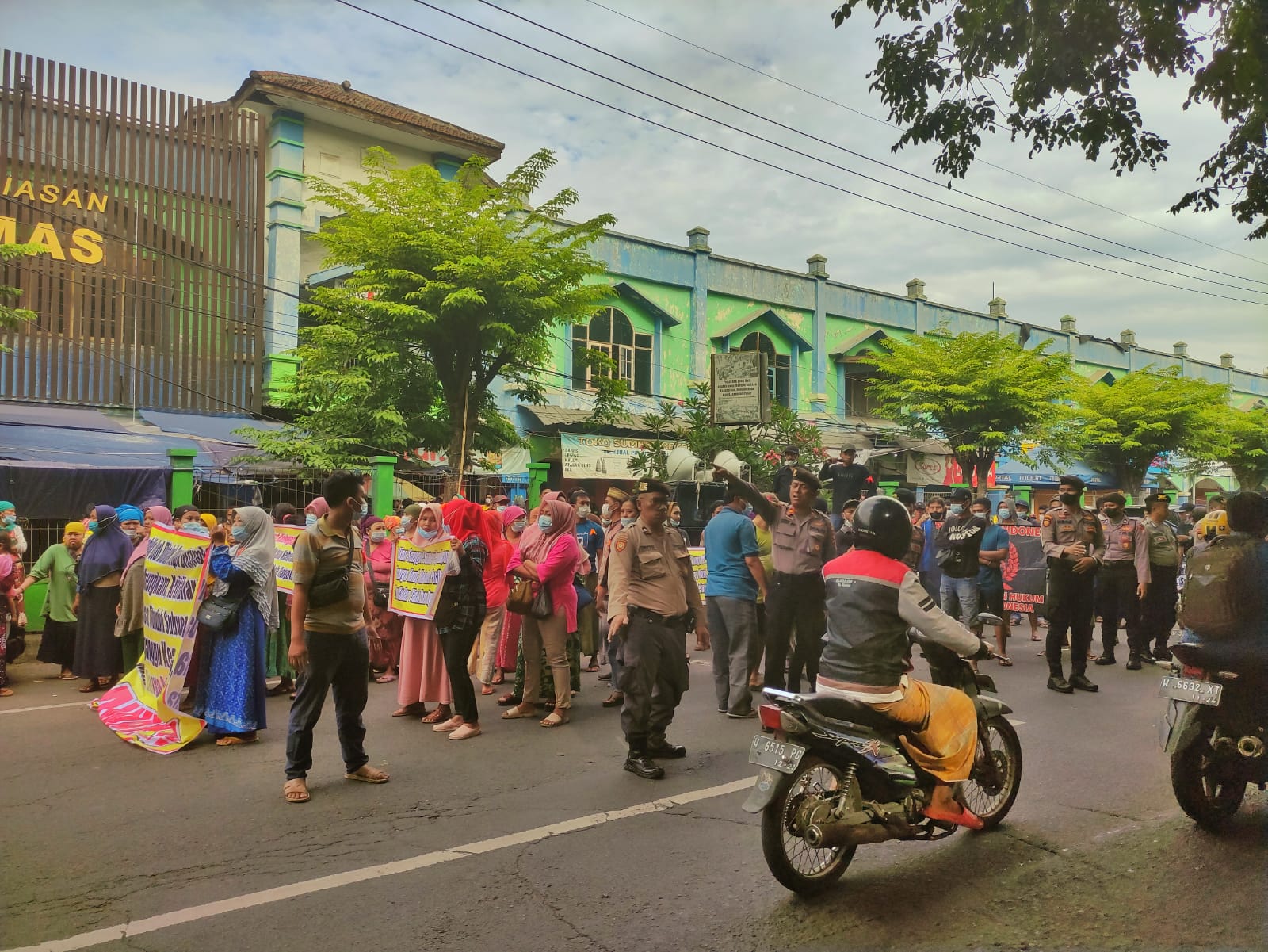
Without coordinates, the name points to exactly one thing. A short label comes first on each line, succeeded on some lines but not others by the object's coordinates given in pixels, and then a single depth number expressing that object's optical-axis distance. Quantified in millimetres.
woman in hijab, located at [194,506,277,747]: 6836
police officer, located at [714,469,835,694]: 7395
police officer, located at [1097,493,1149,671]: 10008
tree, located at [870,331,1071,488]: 27828
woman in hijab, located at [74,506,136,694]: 9133
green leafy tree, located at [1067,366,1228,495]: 33344
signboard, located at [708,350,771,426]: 18375
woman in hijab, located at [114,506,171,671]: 8430
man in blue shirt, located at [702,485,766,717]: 7387
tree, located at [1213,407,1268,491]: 36781
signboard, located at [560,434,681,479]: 24328
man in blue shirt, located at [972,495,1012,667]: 10305
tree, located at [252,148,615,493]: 17781
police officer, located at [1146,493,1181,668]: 10125
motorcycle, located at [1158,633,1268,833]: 4602
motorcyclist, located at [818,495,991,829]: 4066
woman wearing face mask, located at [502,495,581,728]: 7367
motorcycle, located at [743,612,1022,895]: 3832
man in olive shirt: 5461
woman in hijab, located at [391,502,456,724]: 7512
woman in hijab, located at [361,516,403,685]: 9711
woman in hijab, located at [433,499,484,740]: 6781
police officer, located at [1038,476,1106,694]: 8352
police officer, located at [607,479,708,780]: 5906
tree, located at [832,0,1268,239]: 5184
